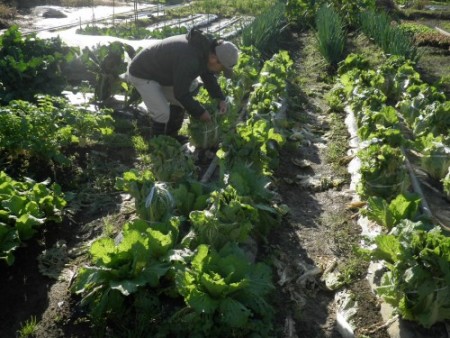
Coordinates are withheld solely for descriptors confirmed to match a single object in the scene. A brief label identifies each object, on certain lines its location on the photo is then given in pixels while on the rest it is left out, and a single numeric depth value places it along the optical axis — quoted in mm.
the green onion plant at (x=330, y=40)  9195
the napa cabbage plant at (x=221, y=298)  2451
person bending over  4562
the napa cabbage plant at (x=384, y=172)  4098
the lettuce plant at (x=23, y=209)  2990
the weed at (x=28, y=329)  2611
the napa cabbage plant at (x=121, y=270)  2590
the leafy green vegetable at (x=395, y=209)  3412
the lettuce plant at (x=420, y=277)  2670
